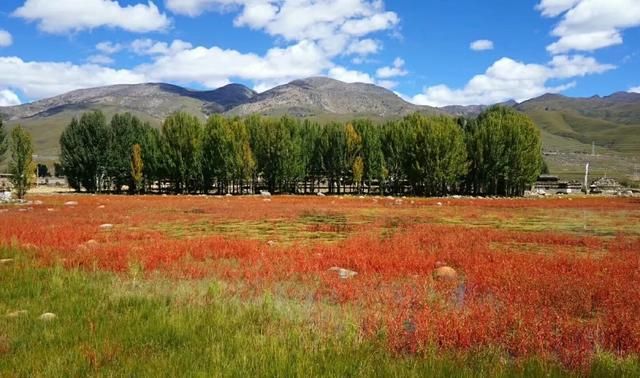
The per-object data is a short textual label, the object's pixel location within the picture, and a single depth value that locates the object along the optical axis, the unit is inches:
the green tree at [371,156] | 3309.5
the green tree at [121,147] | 3348.9
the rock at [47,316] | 312.3
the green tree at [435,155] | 3026.6
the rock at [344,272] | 524.4
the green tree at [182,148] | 3257.9
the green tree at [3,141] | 2382.1
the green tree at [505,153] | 3075.8
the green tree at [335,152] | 3425.2
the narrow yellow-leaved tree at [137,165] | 3208.7
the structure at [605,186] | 3744.8
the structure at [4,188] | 1946.6
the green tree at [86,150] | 3248.0
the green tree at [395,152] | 3250.5
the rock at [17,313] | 319.6
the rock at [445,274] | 528.0
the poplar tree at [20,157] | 1963.6
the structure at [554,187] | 3777.1
